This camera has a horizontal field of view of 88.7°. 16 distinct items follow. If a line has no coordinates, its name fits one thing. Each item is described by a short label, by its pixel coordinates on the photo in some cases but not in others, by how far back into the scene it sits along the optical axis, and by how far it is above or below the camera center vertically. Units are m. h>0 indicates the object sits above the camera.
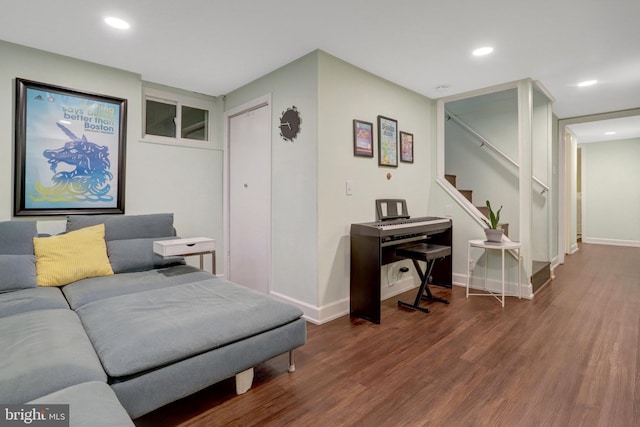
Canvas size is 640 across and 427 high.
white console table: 2.77 -0.27
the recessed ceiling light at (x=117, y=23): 2.32 +1.40
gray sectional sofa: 1.22 -0.58
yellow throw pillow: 2.42 -0.32
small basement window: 3.59 +1.12
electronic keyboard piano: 2.82 -0.35
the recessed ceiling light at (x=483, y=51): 2.80 +1.44
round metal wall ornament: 3.01 +0.87
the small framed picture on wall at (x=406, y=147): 3.75 +0.80
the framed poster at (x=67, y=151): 2.76 +0.59
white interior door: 3.46 +0.20
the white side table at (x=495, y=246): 3.32 -0.31
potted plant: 3.41 -0.17
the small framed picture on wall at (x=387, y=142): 3.43 +0.80
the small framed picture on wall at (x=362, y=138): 3.15 +0.77
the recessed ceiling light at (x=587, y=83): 3.66 +1.51
